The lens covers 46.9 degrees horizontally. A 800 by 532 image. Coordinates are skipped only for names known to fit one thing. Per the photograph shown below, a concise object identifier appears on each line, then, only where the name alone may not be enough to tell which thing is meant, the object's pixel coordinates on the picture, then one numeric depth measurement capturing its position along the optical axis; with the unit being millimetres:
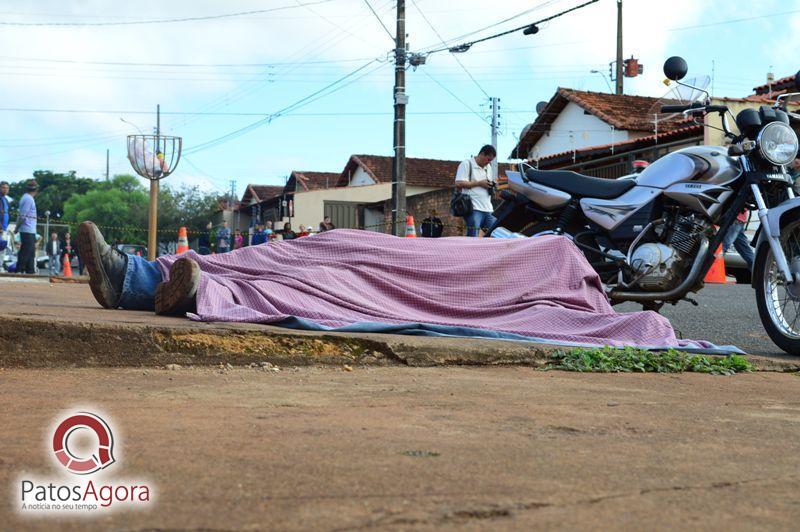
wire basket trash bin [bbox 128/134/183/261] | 13047
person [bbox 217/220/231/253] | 20594
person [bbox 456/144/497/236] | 11273
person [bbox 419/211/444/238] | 16161
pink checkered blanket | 4840
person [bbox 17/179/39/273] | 14102
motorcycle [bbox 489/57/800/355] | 5215
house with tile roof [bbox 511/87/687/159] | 30203
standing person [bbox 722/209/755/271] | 5680
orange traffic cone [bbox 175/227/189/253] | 15291
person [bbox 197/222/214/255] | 23031
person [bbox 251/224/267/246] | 20938
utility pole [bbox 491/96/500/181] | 45344
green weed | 4156
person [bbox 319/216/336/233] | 21938
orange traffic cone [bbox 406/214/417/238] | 17016
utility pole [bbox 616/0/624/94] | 36469
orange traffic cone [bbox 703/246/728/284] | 13669
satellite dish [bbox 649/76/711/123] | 6051
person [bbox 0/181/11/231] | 13984
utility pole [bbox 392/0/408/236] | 20891
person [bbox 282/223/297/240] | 22219
